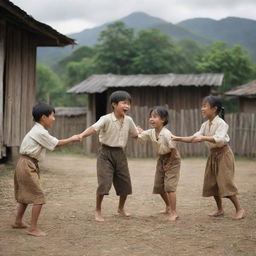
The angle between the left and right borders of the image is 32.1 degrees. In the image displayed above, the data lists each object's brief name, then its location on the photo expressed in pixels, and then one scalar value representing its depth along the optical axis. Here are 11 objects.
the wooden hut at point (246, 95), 16.30
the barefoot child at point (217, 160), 5.26
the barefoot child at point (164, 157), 5.23
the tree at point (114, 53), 29.28
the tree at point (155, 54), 28.67
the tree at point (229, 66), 26.28
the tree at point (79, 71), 31.26
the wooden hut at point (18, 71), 8.90
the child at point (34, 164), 4.48
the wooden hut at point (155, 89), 15.85
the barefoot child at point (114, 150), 5.24
